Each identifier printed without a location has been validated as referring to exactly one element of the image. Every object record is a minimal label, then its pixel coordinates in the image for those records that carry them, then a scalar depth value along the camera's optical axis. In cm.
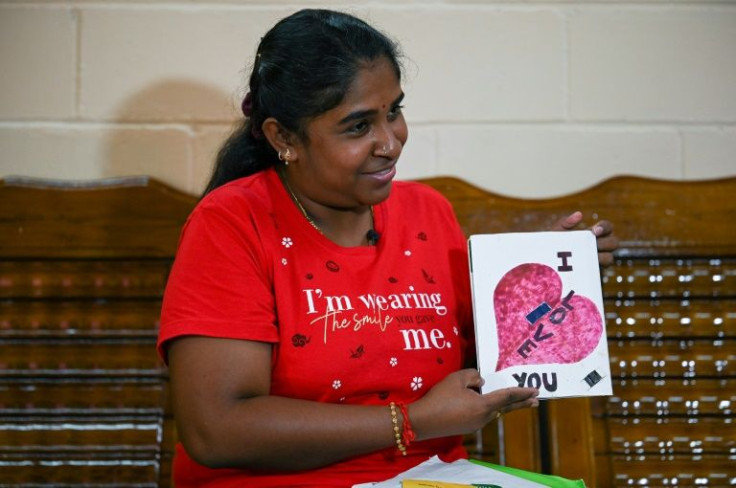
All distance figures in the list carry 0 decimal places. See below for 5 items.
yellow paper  405
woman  409
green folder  414
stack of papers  407
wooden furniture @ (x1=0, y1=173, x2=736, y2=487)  444
